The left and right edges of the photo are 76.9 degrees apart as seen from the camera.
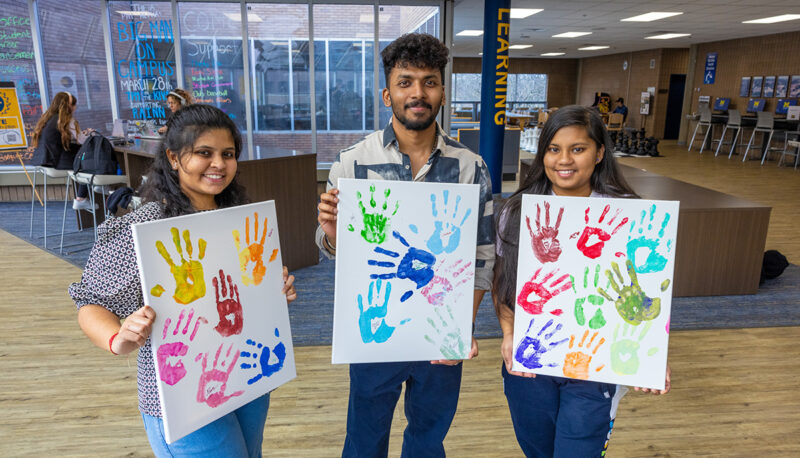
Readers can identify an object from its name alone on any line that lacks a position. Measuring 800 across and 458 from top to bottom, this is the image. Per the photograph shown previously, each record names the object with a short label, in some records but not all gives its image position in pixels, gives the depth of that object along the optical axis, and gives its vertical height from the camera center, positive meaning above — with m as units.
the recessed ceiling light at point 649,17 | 8.84 +1.78
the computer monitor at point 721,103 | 12.98 +0.40
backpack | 4.49 -0.40
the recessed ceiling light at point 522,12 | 8.44 +1.75
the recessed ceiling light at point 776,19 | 8.80 +1.79
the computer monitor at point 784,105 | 10.95 +0.31
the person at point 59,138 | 4.82 -0.25
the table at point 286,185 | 3.88 -0.57
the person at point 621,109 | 15.38 +0.26
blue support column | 5.65 +0.42
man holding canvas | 1.36 -0.17
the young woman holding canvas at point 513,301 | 1.32 -0.53
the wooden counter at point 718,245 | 3.76 -0.94
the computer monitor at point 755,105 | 11.81 +0.33
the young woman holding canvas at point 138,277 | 1.07 -0.33
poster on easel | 5.29 -0.10
